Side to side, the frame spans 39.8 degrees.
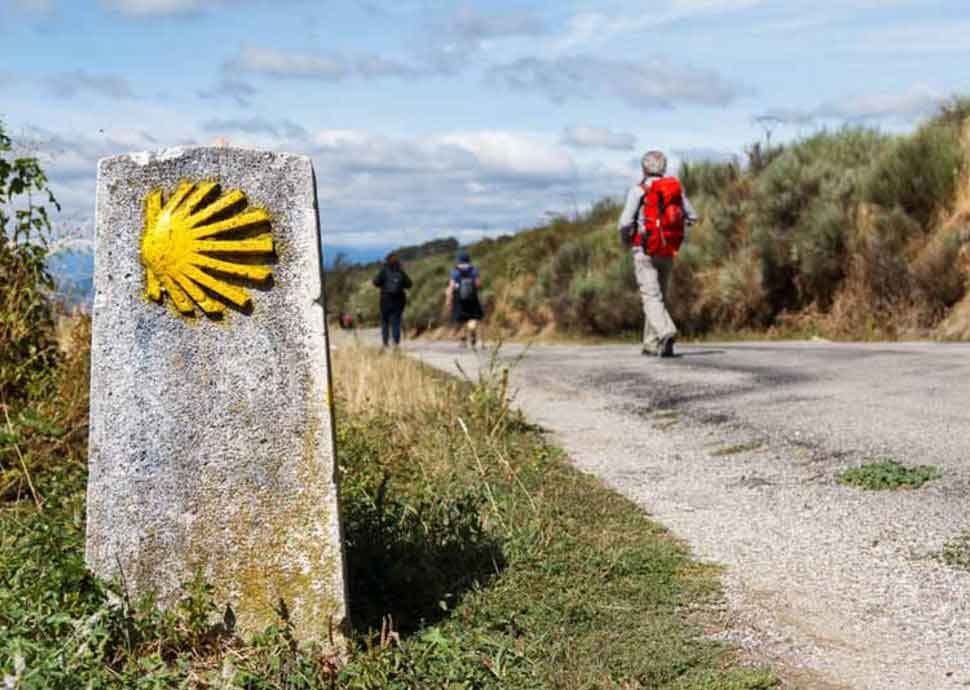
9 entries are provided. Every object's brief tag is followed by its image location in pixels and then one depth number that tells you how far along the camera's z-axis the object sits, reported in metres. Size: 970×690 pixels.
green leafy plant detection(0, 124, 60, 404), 7.96
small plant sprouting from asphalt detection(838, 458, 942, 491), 6.97
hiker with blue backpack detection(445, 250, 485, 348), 19.23
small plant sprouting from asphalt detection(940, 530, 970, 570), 5.49
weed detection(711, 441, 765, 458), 8.39
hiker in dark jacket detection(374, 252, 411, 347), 20.53
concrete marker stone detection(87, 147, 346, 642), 4.24
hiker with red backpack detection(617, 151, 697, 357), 13.41
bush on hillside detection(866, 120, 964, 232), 18.11
